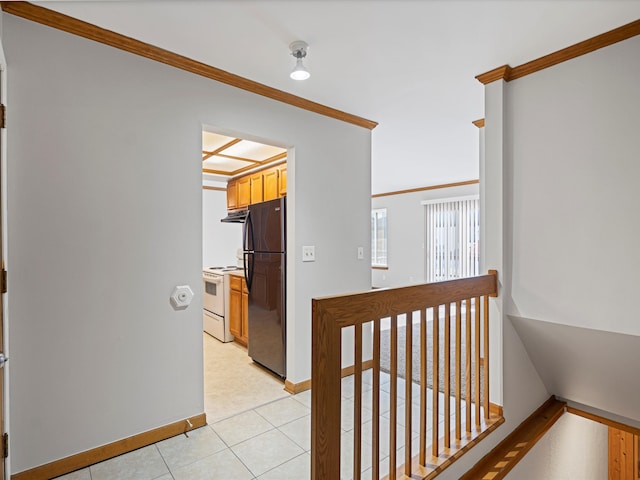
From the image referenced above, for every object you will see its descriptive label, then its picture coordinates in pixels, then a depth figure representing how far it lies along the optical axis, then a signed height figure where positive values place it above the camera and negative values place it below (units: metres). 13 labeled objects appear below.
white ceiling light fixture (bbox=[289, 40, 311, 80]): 2.00 +1.10
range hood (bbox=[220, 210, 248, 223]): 4.21 +0.30
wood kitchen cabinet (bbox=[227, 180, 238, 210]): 4.76 +0.64
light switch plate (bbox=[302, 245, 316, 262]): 2.88 -0.11
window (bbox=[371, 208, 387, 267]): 8.48 +0.08
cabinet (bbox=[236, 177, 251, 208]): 4.38 +0.64
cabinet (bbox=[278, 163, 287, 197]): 3.59 +0.63
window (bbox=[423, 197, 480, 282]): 6.58 +0.04
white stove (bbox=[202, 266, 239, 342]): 4.21 -0.81
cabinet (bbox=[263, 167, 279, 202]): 3.75 +0.63
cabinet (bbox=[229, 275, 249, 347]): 3.92 -0.80
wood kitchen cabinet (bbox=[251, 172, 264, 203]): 4.09 +0.63
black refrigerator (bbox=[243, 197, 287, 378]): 2.98 -0.38
